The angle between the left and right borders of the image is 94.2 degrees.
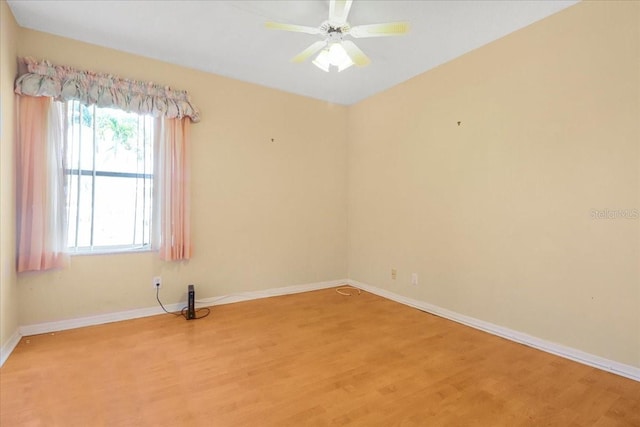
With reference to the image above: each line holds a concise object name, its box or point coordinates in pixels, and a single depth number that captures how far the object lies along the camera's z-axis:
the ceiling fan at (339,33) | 2.06
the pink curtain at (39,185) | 2.51
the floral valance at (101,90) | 2.53
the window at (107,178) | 2.76
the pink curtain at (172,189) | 3.12
